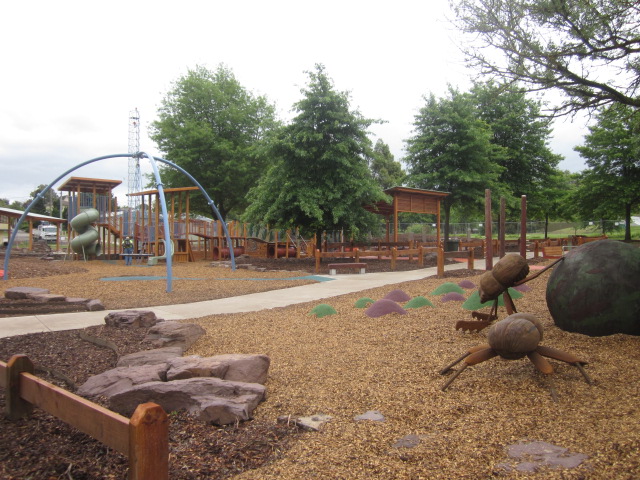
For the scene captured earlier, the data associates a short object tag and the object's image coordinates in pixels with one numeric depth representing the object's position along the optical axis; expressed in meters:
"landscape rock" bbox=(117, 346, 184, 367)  4.82
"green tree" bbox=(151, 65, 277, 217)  28.45
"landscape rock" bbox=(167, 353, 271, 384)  4.27
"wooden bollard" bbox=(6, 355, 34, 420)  3.11
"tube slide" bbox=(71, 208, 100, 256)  23.72
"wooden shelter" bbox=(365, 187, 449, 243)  21.69
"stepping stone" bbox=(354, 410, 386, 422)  3.47
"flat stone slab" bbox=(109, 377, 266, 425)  3.52
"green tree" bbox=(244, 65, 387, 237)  17.58
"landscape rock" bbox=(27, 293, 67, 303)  9.16
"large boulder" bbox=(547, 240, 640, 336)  4.77
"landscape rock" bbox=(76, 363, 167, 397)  3.97
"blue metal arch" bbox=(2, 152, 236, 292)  12.23
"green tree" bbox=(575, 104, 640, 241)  26.23
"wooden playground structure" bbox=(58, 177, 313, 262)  23.36
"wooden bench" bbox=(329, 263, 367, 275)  16.22
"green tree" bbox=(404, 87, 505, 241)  24.61
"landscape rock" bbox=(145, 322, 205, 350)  5.86
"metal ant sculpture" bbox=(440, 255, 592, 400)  3.79
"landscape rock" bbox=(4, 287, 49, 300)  9.80
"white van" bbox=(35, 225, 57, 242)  53.35
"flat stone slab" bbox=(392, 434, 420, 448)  3.04
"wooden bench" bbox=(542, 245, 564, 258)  17.83
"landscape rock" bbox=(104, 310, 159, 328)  6.86
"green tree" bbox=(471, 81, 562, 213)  28.84
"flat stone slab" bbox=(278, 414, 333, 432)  3.39
